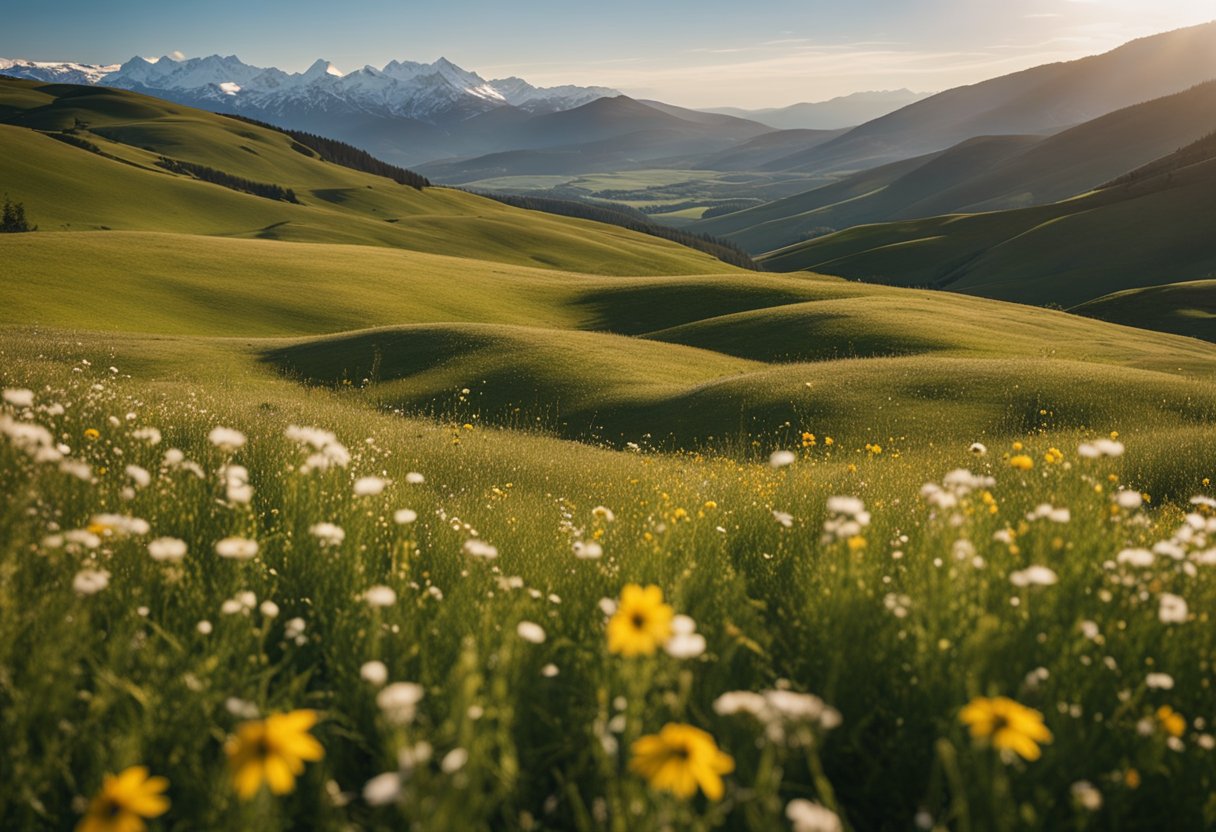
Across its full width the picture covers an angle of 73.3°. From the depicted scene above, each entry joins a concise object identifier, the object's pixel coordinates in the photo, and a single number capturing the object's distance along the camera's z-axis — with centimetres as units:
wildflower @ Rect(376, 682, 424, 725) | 290
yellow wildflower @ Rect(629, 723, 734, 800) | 270
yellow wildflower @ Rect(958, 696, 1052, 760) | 287
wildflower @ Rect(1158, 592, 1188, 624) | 437
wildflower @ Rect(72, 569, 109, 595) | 432
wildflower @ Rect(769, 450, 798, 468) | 696
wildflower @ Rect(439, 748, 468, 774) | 280
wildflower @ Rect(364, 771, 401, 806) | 255
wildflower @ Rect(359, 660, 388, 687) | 342
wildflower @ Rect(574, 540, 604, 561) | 491
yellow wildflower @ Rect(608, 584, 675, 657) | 323
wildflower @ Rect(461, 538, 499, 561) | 518
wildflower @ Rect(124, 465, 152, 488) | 547
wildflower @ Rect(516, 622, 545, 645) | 402
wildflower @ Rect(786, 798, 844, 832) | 270
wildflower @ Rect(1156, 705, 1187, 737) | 370
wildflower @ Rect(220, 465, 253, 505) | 538
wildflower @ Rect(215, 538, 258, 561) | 466
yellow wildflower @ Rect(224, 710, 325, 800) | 259
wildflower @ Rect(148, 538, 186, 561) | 439
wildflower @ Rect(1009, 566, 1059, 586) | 406
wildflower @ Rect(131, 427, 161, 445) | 637
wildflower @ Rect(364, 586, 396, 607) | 415
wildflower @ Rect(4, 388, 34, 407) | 643
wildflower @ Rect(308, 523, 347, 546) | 524
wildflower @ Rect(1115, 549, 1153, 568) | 483
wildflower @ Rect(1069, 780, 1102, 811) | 306
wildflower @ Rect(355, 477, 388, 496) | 518
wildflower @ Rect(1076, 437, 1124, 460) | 600
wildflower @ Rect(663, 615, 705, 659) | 329
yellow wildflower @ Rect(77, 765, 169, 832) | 267
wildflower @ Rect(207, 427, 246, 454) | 584
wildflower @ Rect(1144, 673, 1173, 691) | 408
